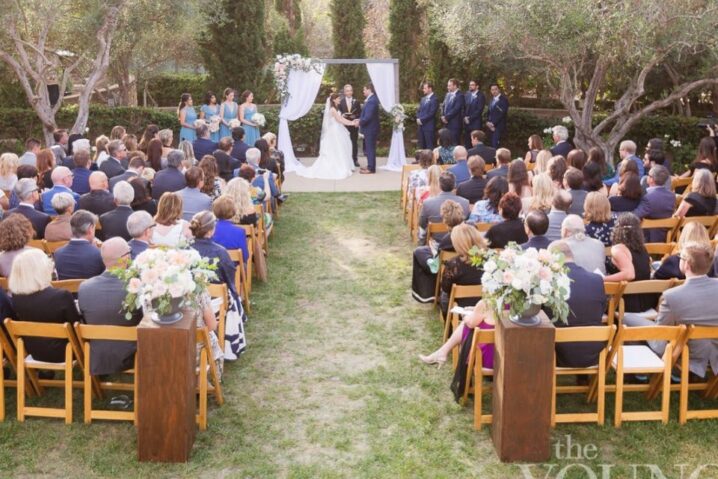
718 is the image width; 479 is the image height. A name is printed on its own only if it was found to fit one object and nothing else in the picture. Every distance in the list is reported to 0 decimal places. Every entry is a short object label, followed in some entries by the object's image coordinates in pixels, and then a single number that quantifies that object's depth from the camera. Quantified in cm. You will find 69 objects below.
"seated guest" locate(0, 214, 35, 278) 652
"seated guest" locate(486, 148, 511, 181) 1036
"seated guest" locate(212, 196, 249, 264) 784
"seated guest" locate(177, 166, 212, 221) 862
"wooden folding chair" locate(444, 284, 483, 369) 656
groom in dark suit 1555
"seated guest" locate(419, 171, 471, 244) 884
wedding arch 1625
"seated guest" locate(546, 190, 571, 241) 782
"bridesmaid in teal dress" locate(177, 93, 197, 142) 1477
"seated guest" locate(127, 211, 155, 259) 670
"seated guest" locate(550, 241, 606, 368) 571
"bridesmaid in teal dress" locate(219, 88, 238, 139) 1530
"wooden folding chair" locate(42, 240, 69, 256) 759
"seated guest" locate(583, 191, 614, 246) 740
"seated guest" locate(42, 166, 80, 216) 858
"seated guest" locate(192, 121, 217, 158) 1193
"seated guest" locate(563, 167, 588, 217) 879
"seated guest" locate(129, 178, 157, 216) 862
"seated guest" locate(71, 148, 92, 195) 980
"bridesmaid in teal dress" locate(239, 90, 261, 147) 1531
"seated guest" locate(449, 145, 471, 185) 1080
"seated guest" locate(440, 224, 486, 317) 677
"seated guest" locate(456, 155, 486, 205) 965
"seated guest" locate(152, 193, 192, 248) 743
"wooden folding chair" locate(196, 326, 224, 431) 566
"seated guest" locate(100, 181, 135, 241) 787
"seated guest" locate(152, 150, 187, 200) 972
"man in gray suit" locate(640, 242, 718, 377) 575
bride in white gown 1550
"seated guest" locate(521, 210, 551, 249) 675
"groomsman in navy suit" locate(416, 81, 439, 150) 1603
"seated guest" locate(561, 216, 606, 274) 679
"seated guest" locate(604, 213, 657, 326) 669
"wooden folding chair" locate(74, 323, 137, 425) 544
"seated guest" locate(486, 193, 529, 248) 753
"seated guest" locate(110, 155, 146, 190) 966
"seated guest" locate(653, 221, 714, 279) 649
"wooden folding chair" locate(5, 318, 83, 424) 554
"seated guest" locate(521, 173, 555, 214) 864
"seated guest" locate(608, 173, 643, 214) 864
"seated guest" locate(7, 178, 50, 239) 803
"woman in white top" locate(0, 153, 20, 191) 974
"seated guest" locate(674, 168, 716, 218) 886
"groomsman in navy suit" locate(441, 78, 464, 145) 1617
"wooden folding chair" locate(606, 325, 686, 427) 557
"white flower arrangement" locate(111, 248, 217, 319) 512
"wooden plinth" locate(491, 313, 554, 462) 520
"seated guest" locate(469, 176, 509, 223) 847
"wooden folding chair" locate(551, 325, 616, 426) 543
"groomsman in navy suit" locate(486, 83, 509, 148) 1627
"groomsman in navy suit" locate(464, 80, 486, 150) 1622
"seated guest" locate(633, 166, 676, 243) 861
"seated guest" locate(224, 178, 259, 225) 868
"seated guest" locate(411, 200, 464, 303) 767
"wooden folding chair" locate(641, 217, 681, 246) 841
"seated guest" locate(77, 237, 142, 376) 570
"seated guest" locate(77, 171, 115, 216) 855
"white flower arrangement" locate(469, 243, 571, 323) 513
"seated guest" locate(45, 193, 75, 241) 758
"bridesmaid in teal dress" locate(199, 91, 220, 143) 1510
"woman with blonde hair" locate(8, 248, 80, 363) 575
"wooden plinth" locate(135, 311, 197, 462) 516
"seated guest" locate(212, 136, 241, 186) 1127
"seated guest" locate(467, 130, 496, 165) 1209
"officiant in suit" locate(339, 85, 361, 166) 1577
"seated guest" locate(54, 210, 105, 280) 668
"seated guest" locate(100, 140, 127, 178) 1029
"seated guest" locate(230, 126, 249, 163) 1211
